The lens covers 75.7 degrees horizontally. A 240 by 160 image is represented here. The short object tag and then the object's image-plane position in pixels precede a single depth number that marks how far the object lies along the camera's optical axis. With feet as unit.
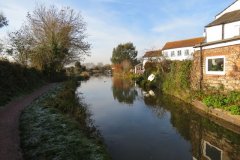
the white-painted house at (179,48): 98.89
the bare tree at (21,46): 60.47
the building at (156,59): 66.16
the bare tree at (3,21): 48.04
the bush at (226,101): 24.03
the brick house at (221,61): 28.32
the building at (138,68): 120.26
